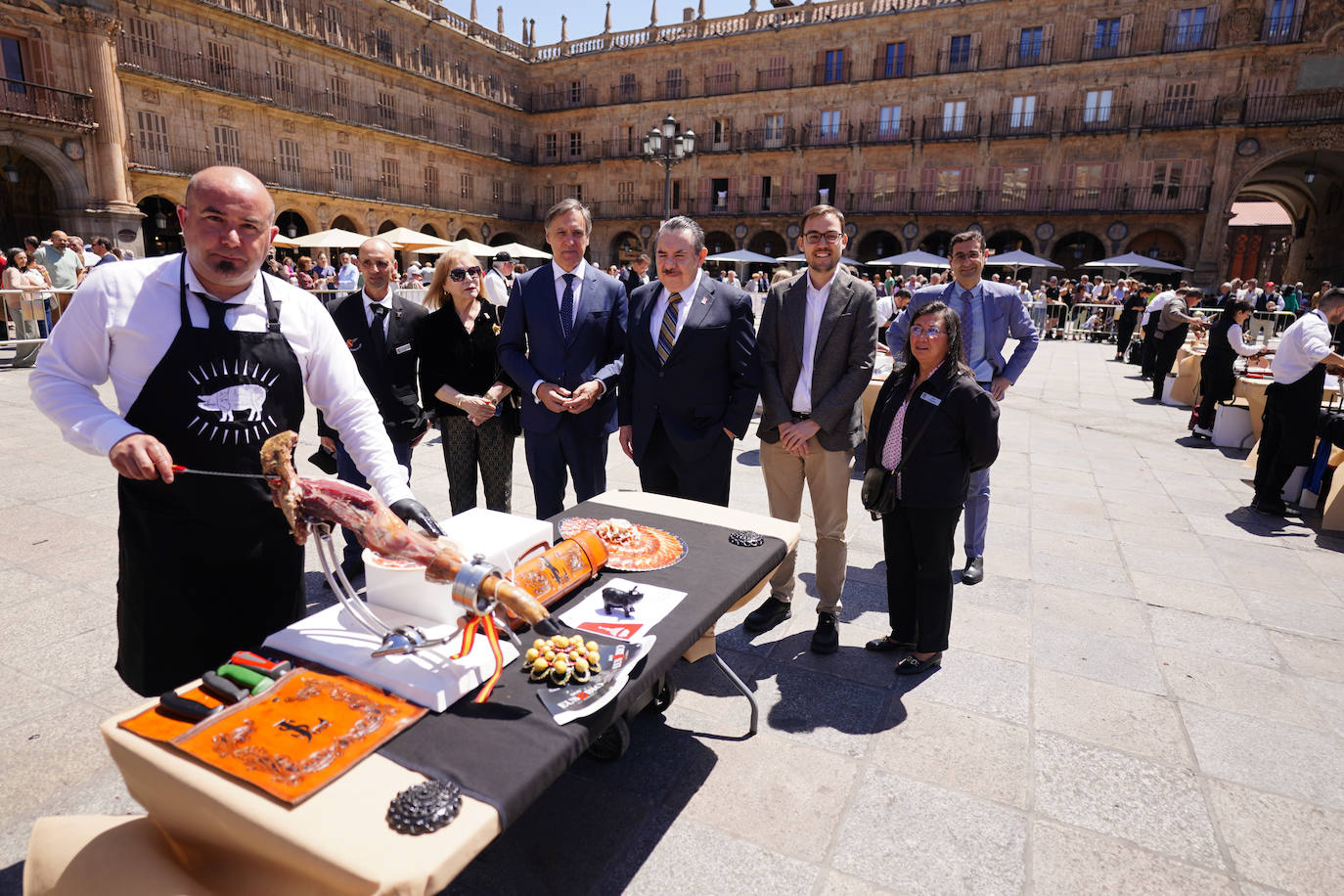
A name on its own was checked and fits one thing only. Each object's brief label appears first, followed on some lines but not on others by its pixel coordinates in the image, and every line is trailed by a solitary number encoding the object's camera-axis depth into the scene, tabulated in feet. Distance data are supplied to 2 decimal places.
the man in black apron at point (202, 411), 6.12
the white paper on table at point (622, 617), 6.57
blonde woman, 13.52
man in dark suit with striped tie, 11.41
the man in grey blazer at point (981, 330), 14.05
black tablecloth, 4.63
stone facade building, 69.67
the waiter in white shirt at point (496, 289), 28.51
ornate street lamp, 45.24
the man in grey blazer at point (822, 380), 11.18
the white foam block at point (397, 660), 5.31
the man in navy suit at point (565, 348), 12.30
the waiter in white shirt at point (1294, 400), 18.12
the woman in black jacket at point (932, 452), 10.26
